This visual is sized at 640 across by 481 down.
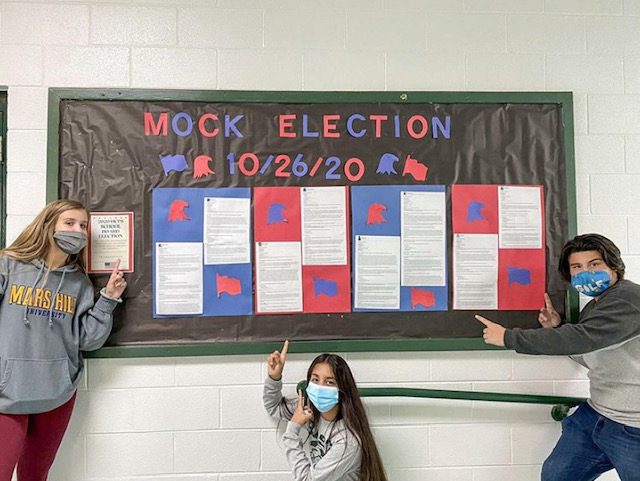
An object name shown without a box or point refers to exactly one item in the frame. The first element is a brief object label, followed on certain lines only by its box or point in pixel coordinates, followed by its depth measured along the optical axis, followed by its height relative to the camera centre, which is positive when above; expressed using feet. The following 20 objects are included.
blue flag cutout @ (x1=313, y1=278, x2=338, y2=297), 7.46 -0.43
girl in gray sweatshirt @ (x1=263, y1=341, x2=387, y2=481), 6.34 -2.13
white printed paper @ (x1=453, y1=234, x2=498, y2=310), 7.58 -0.26
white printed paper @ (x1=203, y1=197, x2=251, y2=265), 7.38 +0.33
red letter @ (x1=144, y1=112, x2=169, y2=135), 7.43 +1.81
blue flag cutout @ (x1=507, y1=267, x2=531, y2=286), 7.61 -0.30
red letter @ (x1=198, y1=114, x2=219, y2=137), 7.47 +1.77
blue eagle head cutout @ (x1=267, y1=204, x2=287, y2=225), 7.44 +0.58
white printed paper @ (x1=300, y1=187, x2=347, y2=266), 7.47 +0.41
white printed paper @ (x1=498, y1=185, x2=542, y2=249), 7.63 +0.49
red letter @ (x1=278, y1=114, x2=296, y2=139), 7.54 +1.84
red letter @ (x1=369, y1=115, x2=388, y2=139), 7.61 +1.89
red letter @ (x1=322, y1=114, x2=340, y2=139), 7.57 +1.81
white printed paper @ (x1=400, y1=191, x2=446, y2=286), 7.55 +0.23
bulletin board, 7.35 +0.66
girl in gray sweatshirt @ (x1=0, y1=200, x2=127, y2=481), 6.45 -0.88
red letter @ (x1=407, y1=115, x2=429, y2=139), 7.64 +1.81
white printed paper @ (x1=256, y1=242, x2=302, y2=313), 7.41 -0.28
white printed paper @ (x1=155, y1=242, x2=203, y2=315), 7.32 -0.29
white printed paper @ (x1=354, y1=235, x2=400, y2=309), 7.50 -0.23
